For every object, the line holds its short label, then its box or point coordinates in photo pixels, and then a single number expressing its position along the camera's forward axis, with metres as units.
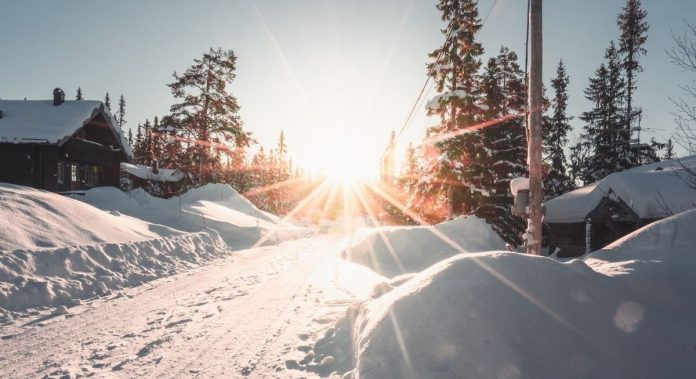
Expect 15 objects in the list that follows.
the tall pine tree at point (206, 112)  32.41
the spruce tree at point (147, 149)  63.19
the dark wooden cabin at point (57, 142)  21.23
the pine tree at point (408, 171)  21.39
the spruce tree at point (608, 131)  29.77
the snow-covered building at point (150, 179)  46.72
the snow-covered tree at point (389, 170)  70.62
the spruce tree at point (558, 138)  28.64
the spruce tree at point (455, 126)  18.38
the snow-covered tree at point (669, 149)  59.03
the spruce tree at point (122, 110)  79.25
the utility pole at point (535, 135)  6.81
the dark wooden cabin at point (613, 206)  15.48
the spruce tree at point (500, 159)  21.05
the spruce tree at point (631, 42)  29.71
